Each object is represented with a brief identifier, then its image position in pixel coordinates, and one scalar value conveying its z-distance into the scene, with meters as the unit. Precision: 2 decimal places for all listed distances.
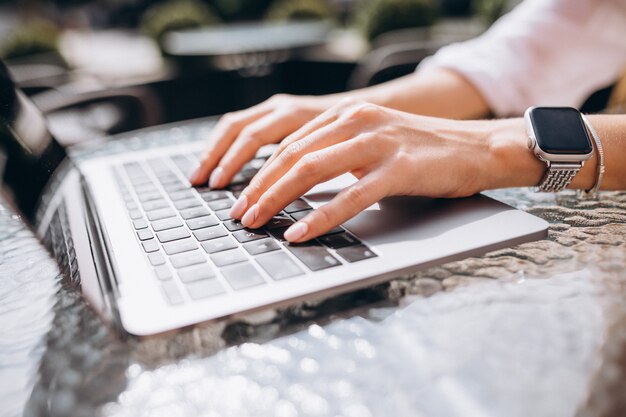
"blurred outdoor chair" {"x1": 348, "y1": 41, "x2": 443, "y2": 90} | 2.10
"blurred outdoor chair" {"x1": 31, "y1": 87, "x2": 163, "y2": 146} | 1.78
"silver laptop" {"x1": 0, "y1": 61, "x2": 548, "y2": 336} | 0.46
